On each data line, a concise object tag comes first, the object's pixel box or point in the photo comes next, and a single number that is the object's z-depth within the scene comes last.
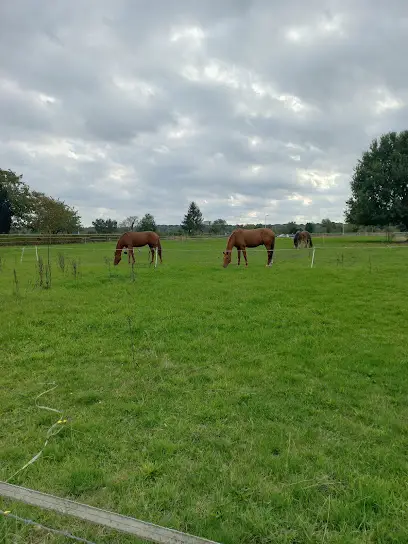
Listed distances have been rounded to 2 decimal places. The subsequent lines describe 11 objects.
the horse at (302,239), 25.50
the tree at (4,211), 41.66
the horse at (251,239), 14.10
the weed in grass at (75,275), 10.29
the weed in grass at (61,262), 11.57
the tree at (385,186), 33.53
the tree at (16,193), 42.84
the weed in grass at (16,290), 8.25
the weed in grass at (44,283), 9.01
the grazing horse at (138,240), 15.52
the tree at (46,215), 49.31
